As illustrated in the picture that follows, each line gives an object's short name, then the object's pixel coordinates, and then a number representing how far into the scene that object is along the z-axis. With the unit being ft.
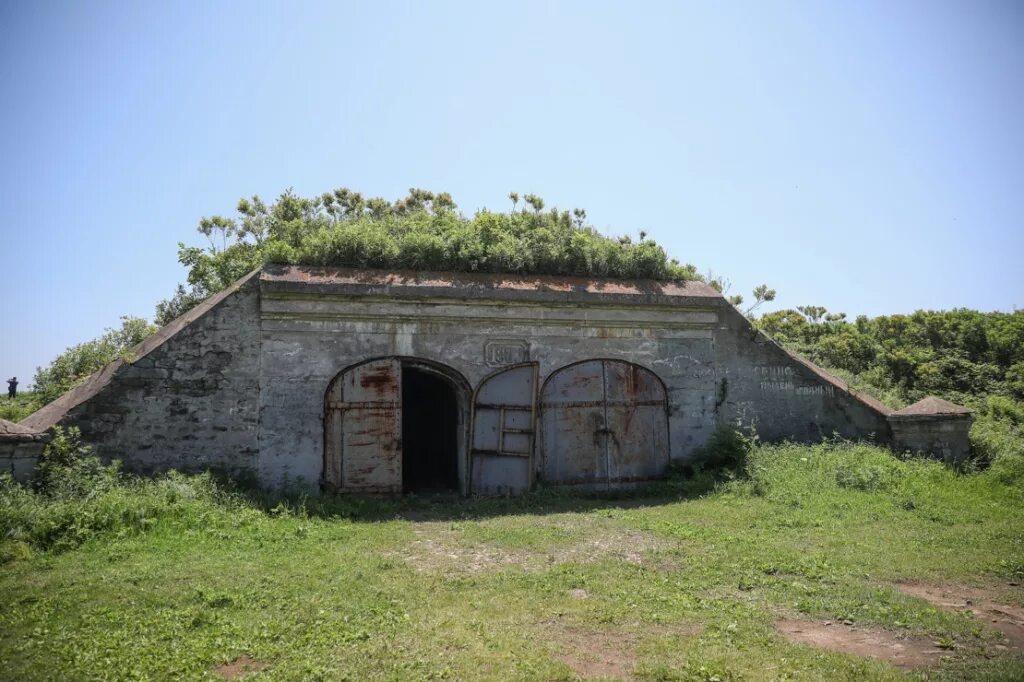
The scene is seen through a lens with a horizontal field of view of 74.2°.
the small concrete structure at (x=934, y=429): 37.99
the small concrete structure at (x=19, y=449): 26.37
